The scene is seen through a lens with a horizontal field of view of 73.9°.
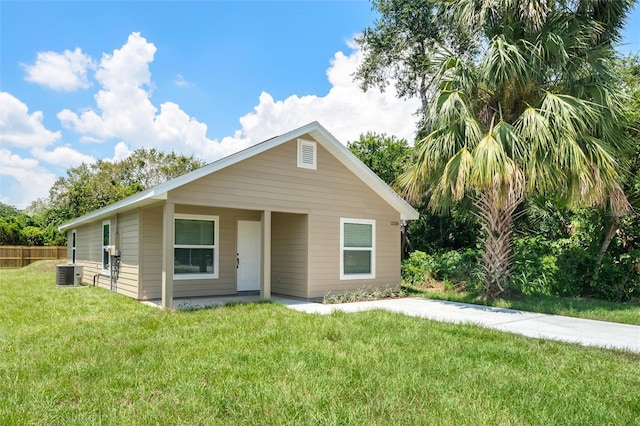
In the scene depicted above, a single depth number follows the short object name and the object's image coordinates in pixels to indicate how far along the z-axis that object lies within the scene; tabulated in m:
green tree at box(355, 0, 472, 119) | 16.14
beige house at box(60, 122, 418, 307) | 9.06
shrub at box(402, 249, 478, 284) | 12.76
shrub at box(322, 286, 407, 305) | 10.10
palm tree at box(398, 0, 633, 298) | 8.22
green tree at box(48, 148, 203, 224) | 26.05
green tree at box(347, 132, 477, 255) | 15.68
